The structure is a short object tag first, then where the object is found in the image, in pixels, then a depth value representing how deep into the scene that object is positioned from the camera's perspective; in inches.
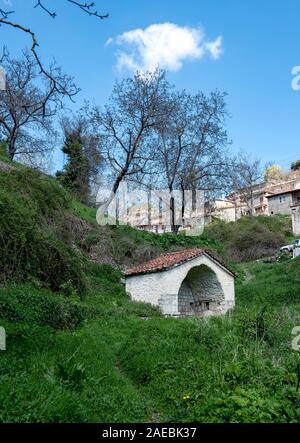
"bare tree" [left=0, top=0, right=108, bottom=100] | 213.8
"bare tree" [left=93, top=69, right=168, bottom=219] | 1125.7
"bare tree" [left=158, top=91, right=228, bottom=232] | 1234.0
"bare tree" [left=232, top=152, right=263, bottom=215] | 2196.6
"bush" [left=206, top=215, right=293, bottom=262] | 1457.9
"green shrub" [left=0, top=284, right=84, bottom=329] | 414.8
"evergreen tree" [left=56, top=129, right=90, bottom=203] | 1397.6
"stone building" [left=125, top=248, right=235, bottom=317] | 703.7
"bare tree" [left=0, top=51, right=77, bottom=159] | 1143.0
